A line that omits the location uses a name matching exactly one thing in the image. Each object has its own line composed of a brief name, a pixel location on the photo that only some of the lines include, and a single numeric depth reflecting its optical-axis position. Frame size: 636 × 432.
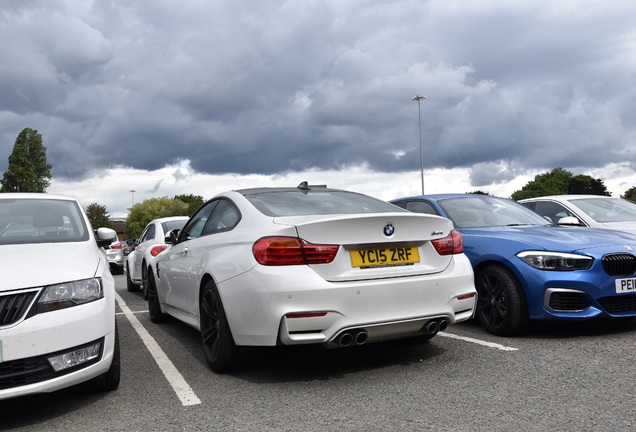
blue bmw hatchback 5.25
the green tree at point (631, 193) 80.56
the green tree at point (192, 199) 122.56
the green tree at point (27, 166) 72.81
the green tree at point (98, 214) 107.00
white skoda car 3.48
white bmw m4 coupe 3.96
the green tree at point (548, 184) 87.97
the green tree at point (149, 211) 102.62
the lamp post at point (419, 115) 43.84
